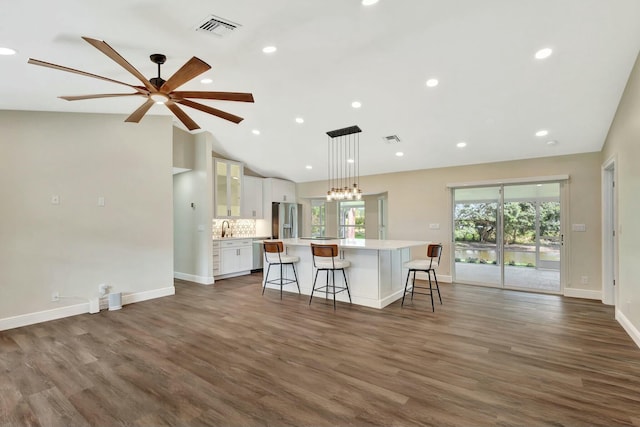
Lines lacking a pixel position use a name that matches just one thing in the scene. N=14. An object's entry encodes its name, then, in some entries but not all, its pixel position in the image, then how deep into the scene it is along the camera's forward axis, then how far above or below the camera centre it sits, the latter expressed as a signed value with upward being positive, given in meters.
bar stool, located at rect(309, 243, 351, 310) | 4.34 -0.68
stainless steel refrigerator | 8.27 -0.12
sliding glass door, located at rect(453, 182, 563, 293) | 5.48 -0.40
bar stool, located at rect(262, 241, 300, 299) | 4.94 -0.73
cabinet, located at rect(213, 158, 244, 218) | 6.71 +0.62
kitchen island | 4.49 -0.87
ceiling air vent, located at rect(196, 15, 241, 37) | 2.54 +1.62
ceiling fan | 2.21 +1.11
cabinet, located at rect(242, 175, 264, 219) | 7.50 +0.45
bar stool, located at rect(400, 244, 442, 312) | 4.43 -0.72
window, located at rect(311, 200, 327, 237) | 9.09 -0.08
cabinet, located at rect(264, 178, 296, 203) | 8.01 +0.69
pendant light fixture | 5.20 +1.19
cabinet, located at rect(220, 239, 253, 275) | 6.71 -0.91
